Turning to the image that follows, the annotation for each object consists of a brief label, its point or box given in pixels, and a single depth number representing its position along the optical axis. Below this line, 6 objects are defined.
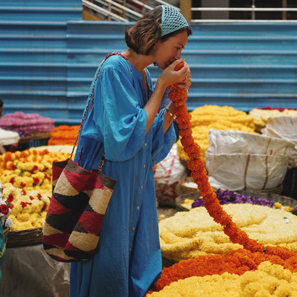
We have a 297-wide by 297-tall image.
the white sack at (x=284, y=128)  4.39
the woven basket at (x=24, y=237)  2.48
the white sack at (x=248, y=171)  3.70
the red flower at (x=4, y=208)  2.19
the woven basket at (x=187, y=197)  3.28
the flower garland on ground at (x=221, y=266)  1.75
